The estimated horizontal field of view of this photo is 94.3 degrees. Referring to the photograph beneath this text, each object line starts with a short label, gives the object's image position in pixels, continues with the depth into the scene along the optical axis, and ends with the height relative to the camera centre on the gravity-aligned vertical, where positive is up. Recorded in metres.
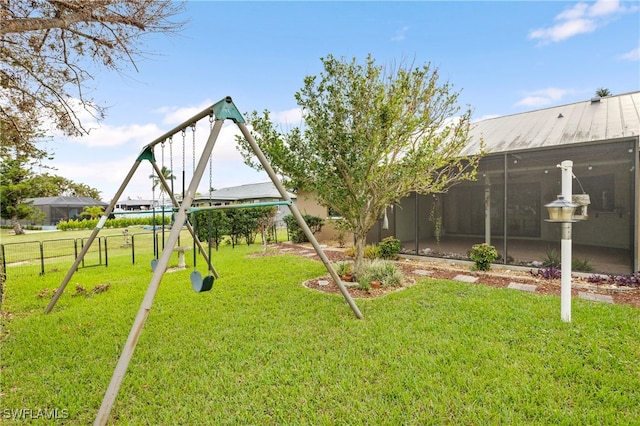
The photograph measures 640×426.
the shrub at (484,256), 7.25 -1.28
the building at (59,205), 30.16 +0.56
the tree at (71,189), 36.52 +3.06
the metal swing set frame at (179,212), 2.23 -0.01
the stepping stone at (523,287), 5.62 -1.63
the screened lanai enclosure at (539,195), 6.11 +0.21
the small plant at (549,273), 6.31 -1.53
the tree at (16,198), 20.77 +1.01
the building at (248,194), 24.04 +1.32
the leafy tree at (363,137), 5.43 +1.34
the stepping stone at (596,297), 4.89 -1.63
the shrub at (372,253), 9.14 -1.46
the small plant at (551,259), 6.81 -1.32
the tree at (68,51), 3.76 +2.37
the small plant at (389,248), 8.91 -1.28
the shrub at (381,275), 5.89 -1.42
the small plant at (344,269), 6.56 -1.44
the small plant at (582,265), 6.41 -1.37
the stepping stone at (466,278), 6.41 -1.64
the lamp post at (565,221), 3.73 -0.23
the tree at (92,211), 29.16 -0.08
